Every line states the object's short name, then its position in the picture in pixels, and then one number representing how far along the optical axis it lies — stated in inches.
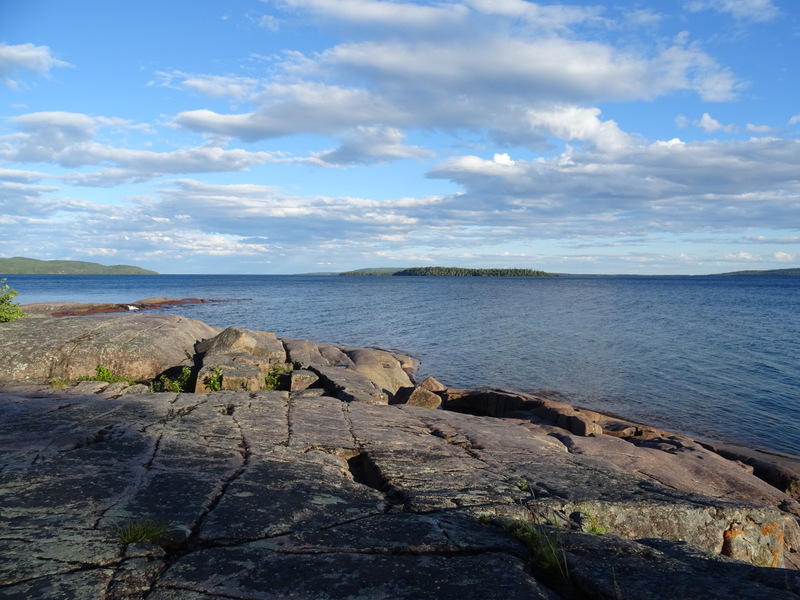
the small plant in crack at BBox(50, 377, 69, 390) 440.9
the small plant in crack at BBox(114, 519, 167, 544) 159.6
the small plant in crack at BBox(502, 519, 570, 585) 152.5
